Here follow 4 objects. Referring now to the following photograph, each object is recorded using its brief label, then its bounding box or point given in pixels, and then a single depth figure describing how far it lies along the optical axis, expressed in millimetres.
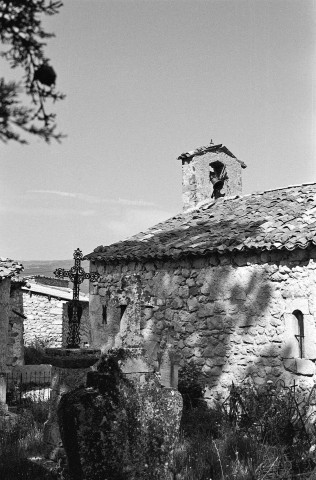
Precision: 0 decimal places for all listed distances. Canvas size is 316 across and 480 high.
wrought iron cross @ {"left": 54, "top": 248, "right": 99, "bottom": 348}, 7785
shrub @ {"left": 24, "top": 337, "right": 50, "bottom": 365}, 17656
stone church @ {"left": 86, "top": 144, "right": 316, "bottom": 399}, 9039
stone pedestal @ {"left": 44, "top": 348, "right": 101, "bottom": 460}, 7384
